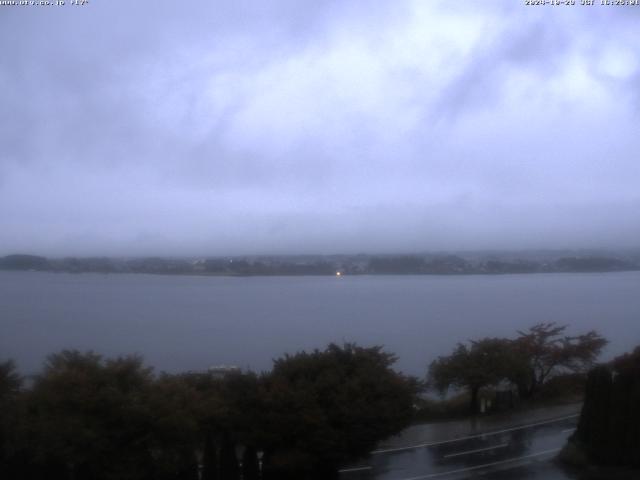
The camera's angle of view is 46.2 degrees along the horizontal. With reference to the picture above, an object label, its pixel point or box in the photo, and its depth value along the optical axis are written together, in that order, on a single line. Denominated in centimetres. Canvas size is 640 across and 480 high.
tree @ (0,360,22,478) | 1234
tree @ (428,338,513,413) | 2336
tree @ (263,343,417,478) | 1390
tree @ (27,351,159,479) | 1191
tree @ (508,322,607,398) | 2594
